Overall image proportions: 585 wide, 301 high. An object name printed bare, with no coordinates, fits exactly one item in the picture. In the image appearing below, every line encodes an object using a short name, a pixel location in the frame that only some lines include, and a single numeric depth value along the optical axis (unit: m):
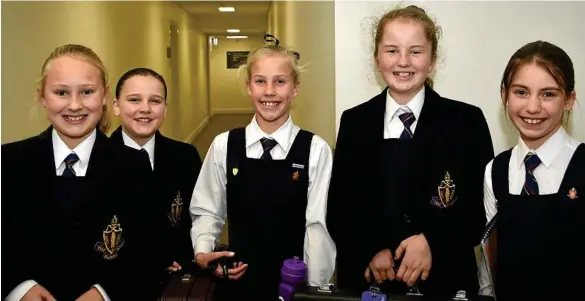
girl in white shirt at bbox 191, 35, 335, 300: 1.63
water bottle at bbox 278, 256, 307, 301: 1.47
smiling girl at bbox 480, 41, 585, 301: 1.31
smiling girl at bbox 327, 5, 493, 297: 1.48
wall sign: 9.60
